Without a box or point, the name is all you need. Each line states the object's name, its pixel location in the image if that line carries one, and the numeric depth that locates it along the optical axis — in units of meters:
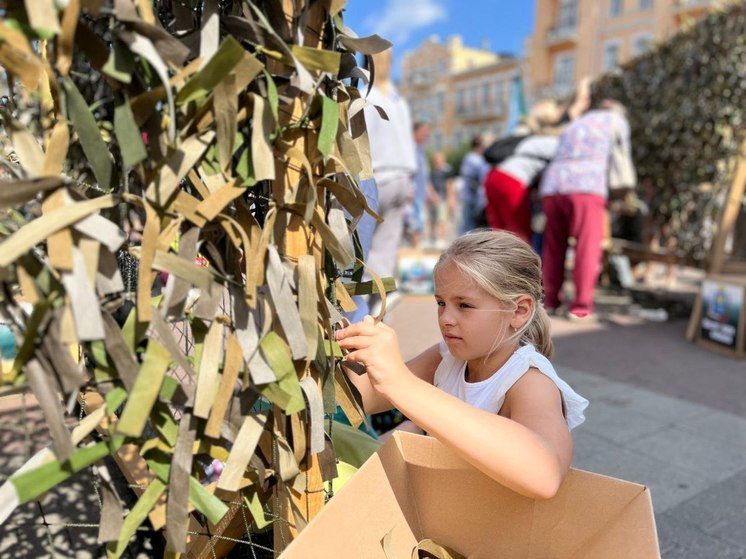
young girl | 1.10
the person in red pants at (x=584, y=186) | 4.78
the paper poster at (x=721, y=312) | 4.33
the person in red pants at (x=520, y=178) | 5.42
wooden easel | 4.76
